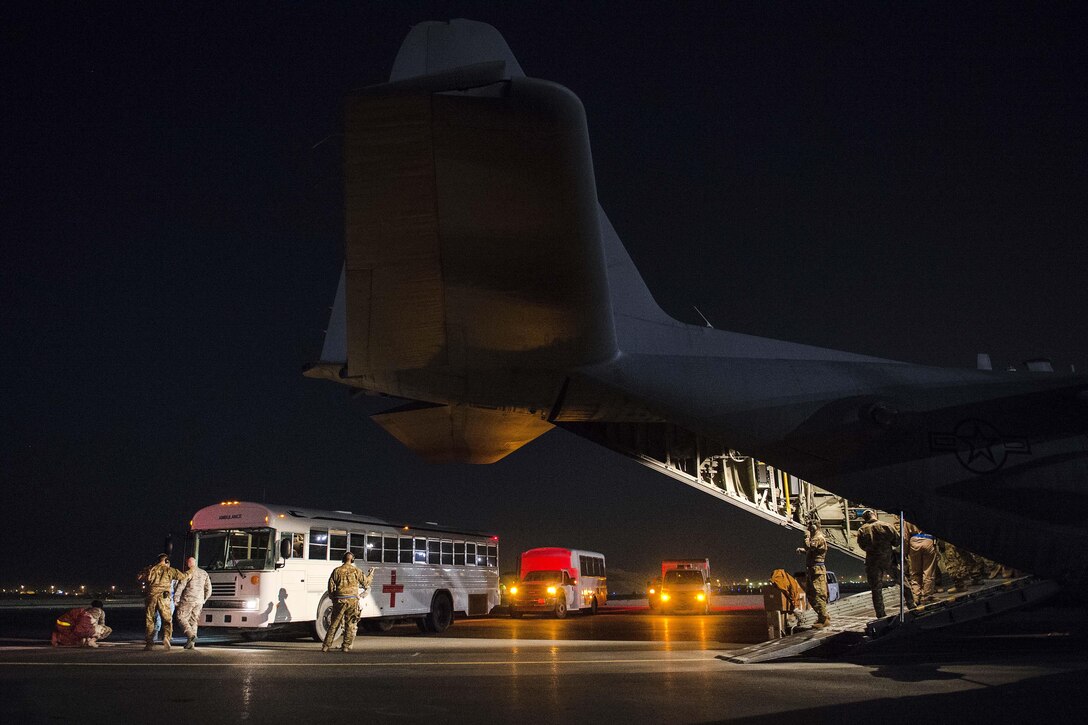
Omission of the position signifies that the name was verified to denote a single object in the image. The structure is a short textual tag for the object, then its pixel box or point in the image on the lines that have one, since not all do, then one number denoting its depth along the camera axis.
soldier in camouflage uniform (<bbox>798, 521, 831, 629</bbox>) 13.13
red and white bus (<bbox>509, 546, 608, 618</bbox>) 28.75
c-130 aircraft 6.70
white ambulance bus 15.16
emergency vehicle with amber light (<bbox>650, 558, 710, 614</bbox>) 31.90
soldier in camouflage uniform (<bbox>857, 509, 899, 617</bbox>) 13.25
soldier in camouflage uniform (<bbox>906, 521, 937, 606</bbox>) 15.53
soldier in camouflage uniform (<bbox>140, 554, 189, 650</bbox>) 14.17
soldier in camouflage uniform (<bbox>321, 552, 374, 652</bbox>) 13.62
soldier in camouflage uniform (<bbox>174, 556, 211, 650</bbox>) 14.16
